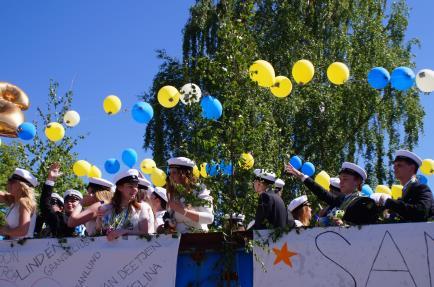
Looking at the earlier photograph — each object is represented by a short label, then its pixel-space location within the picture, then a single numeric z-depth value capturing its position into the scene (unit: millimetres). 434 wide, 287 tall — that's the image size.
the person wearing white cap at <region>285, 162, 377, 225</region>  5000
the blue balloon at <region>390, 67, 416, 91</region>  9141
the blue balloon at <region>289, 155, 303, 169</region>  11094
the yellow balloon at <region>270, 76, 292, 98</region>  9109
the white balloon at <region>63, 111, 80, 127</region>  10953
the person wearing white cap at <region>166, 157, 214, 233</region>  5211
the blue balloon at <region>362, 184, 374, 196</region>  9749
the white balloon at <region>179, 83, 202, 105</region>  5488
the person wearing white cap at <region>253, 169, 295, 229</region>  5434
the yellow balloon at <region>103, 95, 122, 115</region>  10125
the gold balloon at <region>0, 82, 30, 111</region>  10289
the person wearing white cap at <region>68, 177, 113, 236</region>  5621
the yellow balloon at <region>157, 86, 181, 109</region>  9289
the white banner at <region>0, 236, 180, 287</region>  4934
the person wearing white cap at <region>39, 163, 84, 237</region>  6016
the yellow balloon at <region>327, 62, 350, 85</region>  9768
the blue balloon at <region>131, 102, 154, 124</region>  9781
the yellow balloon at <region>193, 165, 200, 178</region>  5486
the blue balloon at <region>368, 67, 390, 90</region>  9442
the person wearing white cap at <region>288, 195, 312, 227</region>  6992
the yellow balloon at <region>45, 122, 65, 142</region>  10258
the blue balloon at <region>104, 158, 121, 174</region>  10594
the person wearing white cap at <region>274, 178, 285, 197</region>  7164
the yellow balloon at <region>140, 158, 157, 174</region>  10569
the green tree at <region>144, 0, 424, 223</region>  18969
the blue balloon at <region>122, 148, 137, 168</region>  10508
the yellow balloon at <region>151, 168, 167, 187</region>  10055
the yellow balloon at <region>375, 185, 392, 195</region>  10405
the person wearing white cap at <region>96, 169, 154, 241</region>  5312
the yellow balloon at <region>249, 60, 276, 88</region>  7760
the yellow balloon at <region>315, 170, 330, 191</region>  9744
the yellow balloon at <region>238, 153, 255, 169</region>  5359
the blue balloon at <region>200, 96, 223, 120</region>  5750
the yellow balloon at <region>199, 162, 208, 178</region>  5380
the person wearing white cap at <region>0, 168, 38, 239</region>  5703
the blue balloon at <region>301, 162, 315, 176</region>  11328
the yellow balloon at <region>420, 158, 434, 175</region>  10617
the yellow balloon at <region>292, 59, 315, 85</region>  9547
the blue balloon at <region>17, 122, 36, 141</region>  10008
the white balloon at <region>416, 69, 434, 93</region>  9156
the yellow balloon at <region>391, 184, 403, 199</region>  10438
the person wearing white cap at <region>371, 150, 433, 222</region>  4727
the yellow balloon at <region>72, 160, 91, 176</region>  9930
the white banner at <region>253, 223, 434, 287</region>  4293
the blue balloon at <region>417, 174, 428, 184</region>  11003
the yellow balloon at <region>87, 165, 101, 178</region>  9742
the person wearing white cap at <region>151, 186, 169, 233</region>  7238
